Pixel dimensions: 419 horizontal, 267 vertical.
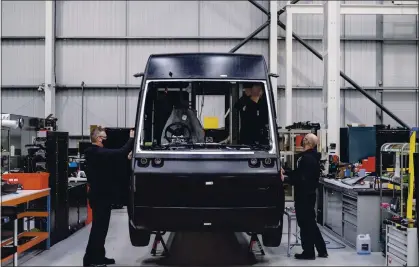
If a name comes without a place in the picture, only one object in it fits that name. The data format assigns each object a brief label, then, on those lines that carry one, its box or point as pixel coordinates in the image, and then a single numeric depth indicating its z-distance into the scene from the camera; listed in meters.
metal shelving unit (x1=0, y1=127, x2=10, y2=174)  6.83
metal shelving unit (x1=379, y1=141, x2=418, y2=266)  4.71
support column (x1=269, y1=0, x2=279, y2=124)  12.16
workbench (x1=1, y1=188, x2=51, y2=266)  4.68
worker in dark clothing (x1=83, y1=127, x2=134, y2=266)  4.95
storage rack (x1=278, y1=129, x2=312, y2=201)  9.96
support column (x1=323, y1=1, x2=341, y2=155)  8.11
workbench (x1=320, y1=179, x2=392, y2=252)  5.76
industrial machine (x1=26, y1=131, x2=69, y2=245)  5.97
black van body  4.41
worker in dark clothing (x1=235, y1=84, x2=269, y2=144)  5.43
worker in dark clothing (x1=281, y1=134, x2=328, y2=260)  5.42
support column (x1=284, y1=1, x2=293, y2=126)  11.49
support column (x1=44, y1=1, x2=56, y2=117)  12.72
